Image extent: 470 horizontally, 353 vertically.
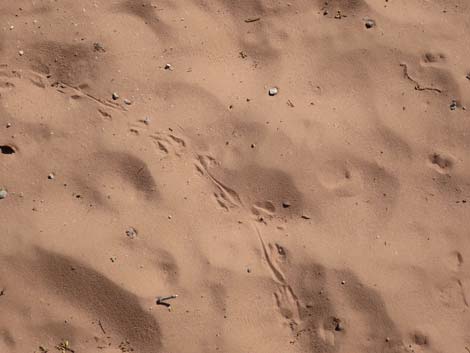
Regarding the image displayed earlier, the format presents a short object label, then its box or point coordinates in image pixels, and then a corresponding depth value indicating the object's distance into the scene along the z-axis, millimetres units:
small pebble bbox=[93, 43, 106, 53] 3205
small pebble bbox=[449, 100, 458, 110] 3324
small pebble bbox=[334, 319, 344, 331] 3023
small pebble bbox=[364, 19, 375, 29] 3387
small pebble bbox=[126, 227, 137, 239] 2996
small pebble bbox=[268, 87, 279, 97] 3240
